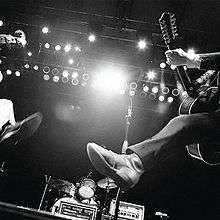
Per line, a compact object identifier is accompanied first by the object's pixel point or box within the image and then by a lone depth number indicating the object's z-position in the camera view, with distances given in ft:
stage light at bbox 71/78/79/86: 19.35
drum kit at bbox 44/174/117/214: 19.33
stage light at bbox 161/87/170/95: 18.70
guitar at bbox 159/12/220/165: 7.56
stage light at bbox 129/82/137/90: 18.91
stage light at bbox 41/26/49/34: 18.08
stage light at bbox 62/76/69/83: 19.51
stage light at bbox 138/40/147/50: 17.92
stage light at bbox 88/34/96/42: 18.04
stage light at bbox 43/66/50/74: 19.08
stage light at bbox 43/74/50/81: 19.44
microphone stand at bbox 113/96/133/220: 8.44
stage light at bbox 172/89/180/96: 18.58
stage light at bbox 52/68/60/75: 19.15
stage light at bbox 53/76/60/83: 19.48
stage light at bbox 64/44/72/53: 18.49
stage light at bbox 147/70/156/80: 18.56
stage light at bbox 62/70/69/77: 19.11
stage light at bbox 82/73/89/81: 19.10
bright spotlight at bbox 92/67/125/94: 18.78
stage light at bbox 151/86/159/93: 18.84
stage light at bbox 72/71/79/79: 19.07
